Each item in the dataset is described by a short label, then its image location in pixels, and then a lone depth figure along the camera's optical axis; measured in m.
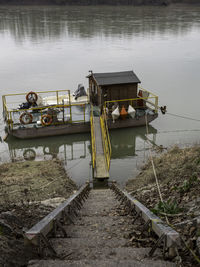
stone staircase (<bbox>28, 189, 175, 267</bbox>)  3.18
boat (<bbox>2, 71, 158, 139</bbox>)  17.58
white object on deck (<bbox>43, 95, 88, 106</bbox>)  21.12
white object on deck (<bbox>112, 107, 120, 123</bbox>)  17.86
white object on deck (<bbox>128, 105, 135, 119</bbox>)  18.31
